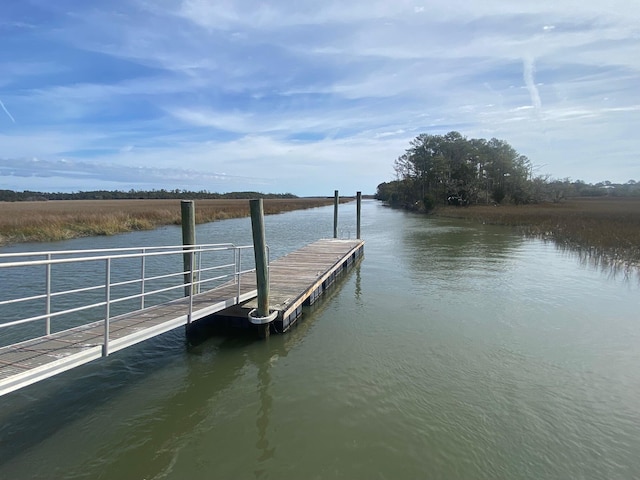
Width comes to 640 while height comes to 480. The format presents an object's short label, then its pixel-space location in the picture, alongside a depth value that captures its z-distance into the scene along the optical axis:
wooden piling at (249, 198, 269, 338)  7.12
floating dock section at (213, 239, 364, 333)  7.58
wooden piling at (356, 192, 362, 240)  21.00
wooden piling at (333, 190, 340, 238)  19.59
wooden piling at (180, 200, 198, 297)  7.94
